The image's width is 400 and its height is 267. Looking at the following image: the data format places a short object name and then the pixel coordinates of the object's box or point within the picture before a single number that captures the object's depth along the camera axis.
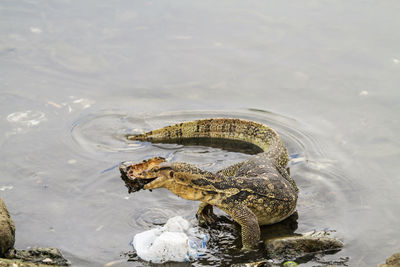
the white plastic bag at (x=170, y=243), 15.63
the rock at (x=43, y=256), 15.09
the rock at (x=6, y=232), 14.72
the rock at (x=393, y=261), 14.02
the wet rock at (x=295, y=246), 15.95
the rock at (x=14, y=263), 13.66
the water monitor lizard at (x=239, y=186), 15.29
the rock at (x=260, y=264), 15.31
